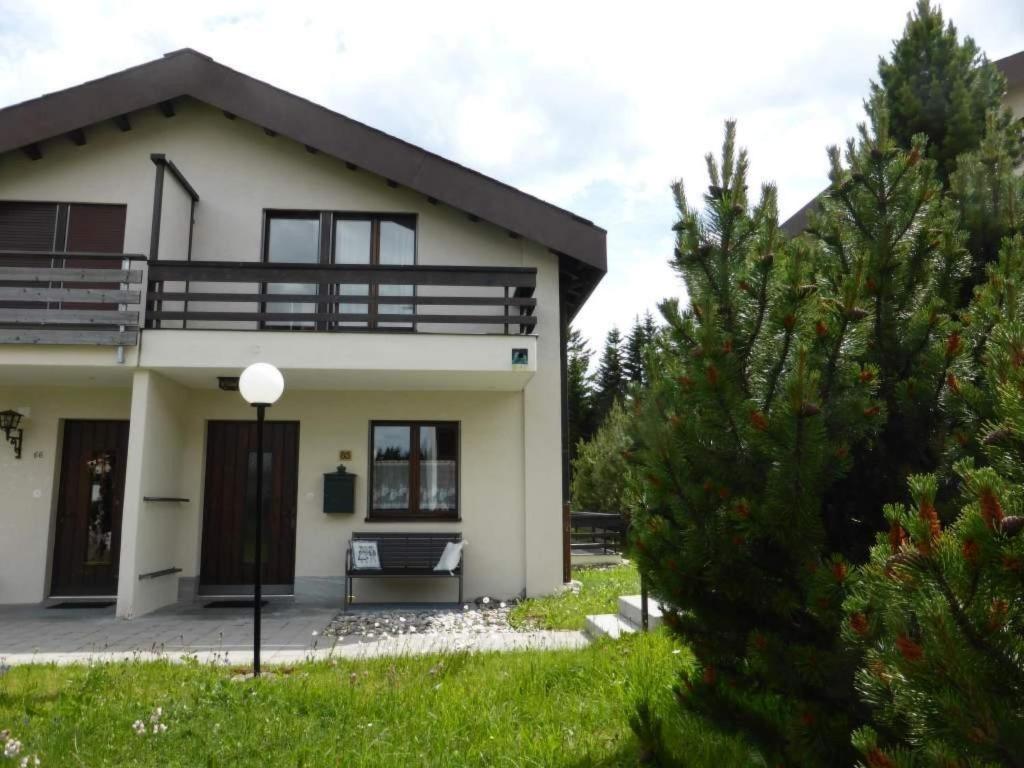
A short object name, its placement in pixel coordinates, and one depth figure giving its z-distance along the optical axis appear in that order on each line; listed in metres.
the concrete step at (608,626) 6.87
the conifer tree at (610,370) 45.00
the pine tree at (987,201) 3.56
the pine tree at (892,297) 2.93
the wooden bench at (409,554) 9.83
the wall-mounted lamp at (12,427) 10.25
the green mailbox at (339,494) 10.26
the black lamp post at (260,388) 6.53
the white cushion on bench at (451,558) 9.84
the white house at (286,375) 10.26
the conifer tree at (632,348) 42.62
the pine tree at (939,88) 5.06
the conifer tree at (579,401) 36.31
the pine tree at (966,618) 1.45
